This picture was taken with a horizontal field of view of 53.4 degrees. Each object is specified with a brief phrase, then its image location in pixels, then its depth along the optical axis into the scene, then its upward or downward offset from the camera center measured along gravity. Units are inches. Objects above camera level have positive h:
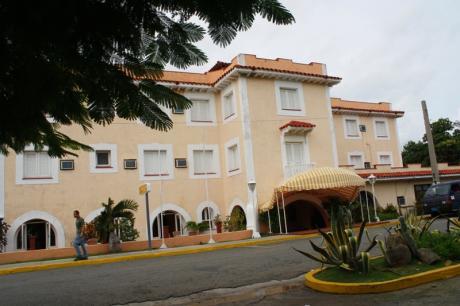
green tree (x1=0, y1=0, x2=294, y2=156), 79.7 +35.5
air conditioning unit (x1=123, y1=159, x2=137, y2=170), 860.3 +127.9
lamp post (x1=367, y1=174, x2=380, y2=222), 925.1 +67.0
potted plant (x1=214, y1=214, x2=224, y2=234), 864.3 +2.9
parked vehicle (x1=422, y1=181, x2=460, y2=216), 884.0 +17.9
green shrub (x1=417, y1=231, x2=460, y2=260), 303.3 -23.8
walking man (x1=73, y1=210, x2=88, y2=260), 572.7 -2.9
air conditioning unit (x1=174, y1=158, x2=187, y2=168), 899.4 +129.7
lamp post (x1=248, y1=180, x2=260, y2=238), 800.9 +24.6
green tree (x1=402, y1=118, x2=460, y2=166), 1755.4 +248.4
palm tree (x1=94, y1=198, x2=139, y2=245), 683.4 +23.7
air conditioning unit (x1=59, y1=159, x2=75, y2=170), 814.5 +128.2
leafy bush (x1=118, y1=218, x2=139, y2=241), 750.7 +4.9
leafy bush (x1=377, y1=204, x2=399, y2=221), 978.1 -0.9
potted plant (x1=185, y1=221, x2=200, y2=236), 852.0 +0.0
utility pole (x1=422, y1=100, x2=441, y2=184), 974.4 +120.8
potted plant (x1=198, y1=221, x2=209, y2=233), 855.9 -0.1
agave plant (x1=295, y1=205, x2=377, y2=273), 288.0 -20.5
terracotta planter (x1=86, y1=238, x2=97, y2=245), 716.0 -8.5
